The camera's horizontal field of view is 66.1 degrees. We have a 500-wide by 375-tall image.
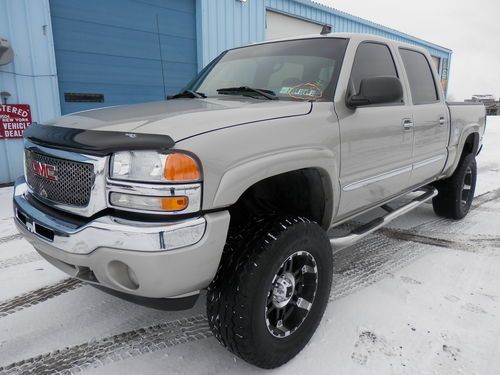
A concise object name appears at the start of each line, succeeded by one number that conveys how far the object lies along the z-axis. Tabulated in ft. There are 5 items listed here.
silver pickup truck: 5.07
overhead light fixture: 17.85
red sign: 19.26
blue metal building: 19.42
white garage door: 31.83
